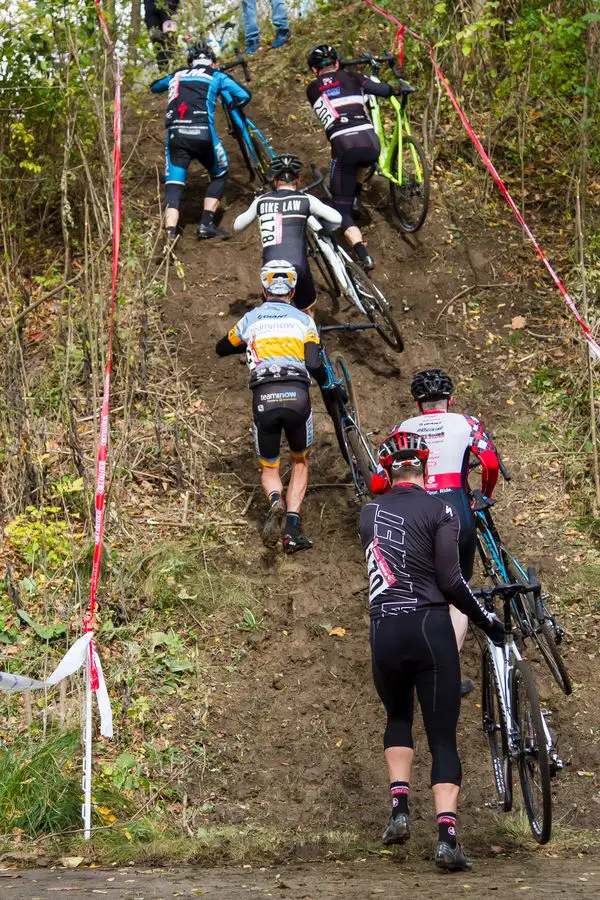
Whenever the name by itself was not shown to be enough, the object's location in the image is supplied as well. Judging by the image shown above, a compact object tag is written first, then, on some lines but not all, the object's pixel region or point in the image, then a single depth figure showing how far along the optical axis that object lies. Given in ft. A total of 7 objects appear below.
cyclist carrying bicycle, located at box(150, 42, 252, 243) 77.36
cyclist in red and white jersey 44.86
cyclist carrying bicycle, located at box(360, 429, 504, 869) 34.65
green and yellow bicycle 77.82
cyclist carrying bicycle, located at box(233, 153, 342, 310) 63.31
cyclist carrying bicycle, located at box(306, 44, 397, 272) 74.02
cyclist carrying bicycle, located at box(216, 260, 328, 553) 54.03
